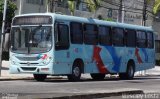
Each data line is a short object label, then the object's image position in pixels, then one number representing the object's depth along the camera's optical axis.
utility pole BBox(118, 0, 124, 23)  59.25
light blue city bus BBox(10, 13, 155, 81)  25.31
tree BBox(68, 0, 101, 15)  43.69
